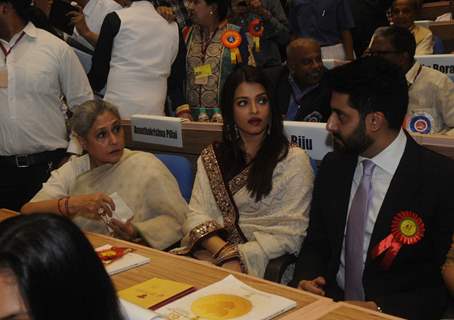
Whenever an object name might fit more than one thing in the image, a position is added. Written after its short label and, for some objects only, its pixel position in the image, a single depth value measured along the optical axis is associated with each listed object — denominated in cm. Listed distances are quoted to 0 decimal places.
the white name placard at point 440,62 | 440
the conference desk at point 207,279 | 171
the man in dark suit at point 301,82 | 427
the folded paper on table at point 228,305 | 171
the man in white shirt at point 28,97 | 343
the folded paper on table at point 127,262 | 214
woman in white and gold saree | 267
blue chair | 310
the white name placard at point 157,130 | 346
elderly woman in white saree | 281
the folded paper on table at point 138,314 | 133
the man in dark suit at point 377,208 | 219
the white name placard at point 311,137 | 285
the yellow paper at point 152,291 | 183
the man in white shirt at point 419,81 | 395
